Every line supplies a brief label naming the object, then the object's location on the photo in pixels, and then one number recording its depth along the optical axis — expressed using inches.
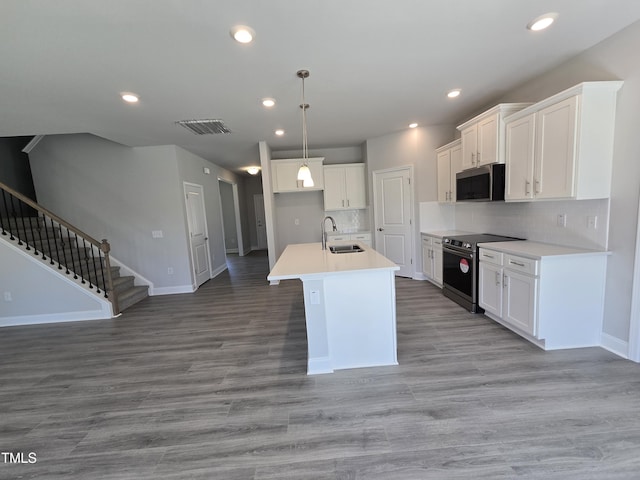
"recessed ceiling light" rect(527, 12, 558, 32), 76.2
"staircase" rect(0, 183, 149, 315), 151.3
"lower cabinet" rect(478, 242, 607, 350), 95.3
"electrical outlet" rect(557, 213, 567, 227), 107.2
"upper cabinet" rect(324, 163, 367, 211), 220.5
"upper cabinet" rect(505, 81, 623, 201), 89.5
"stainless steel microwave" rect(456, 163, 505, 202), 126.1
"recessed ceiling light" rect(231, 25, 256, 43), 74.0
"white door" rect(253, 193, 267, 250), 382.7
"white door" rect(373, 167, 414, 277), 191.0
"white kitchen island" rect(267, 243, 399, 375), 91.0
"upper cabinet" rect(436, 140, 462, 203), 158.4
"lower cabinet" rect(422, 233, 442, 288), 165.9
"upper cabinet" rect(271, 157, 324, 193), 215.3
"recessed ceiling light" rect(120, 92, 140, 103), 108.7
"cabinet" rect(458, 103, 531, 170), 120.1
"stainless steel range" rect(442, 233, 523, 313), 129.8
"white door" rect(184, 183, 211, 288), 204.7
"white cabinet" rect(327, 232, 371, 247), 216.1
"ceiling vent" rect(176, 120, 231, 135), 144.9
